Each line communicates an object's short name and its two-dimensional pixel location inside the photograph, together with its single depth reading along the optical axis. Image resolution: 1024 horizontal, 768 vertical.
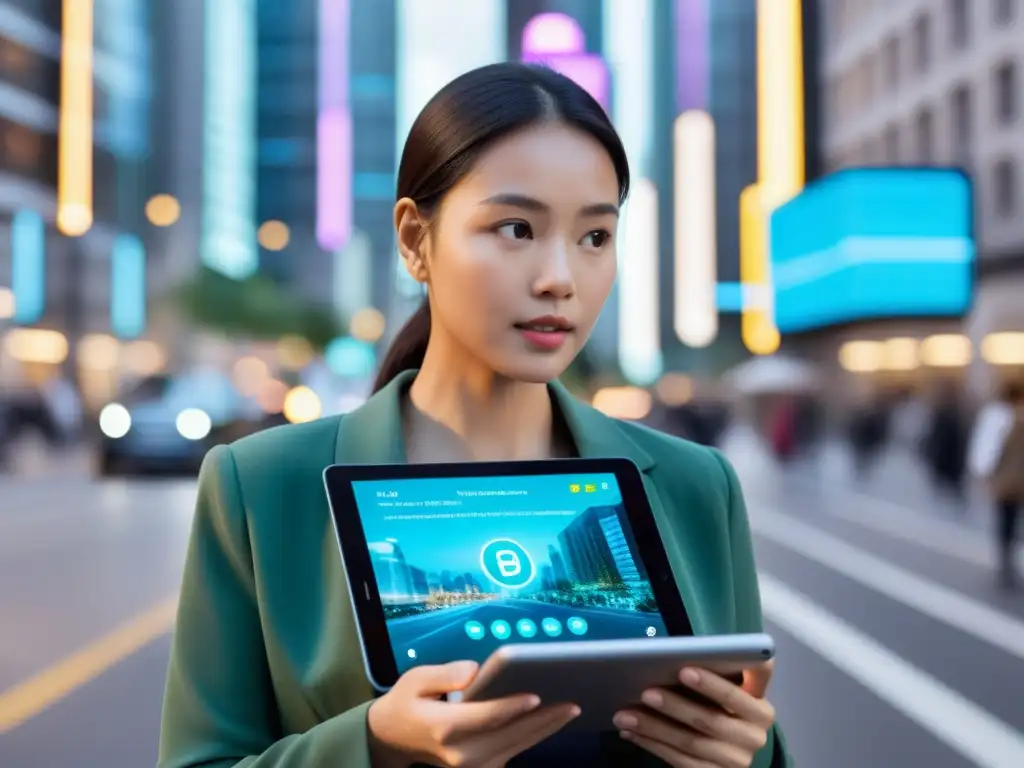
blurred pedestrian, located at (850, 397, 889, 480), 27.69
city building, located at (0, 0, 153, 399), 43.50
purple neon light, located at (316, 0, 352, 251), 114.06
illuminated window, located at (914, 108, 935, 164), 44.19
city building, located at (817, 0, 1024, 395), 38.22
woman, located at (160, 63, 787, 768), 1.72
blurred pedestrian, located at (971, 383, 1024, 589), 11.13
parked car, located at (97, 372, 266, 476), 21.58
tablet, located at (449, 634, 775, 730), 1.36
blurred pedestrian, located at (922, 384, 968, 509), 19.67
